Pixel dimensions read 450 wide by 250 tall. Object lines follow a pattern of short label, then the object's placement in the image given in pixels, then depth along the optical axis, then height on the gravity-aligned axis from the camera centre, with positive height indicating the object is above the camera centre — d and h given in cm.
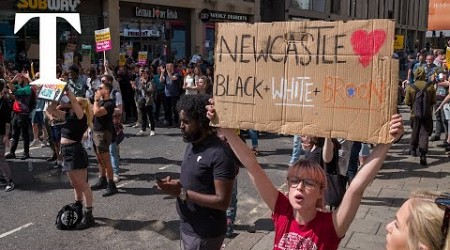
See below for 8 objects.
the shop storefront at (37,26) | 1681 +197
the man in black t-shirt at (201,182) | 300 -68
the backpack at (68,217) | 545 -166
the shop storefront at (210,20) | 2539 +326
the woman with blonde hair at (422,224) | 165 -52
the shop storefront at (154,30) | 2153 +236
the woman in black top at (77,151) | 544 -88
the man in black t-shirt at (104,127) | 668 -74
